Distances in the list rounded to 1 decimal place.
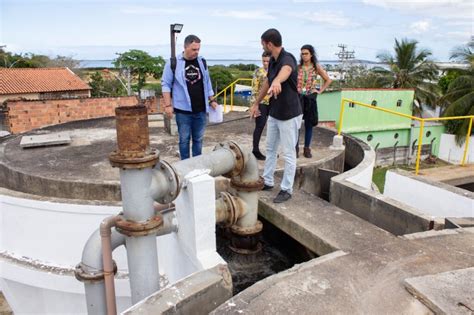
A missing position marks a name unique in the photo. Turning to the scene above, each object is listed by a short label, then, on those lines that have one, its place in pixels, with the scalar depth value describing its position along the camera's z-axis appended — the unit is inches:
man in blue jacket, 171.2
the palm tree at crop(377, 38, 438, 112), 1002.1
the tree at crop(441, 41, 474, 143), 803.4
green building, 725.3
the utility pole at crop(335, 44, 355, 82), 1708.7
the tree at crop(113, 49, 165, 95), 1366.9
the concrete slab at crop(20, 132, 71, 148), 238.5
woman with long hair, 197.3
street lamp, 201.5
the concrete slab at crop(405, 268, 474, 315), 89.8
